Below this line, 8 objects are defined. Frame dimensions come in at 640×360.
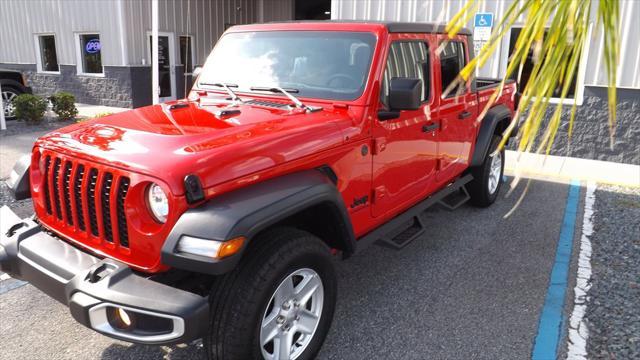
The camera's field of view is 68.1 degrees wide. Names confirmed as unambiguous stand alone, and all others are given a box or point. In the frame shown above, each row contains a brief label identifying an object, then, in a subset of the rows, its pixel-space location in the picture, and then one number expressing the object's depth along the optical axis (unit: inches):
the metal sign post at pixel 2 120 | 366.7
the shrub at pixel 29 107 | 383.2
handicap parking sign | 314.0
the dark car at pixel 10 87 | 419.2
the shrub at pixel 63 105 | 409.1
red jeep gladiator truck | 85.5
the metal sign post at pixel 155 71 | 330.6
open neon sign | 540.5
